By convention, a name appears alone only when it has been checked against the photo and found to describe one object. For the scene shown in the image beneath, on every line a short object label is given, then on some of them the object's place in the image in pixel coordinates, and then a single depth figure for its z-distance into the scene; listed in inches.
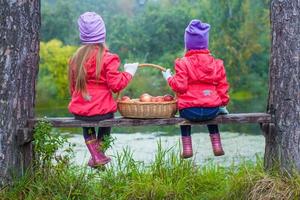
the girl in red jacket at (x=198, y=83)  175.0
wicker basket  172.2
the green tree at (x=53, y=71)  822.5
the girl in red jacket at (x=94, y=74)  172.9
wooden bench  171.6
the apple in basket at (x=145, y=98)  176.2
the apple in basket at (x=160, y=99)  176.6
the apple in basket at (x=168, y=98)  177.6
